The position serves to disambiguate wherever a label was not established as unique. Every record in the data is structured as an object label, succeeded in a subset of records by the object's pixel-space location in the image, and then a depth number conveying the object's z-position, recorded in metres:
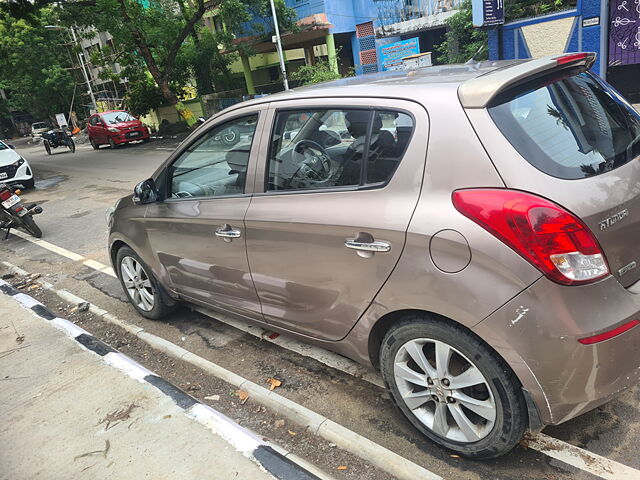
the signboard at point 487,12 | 12.59
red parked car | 22.27
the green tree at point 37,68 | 36.12
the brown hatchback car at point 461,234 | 1.93
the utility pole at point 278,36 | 20.84
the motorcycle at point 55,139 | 24.27
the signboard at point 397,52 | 18.86
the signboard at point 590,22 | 11.59
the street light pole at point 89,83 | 38.27
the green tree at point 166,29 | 18.94
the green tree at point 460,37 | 16.75
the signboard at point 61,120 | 37.32
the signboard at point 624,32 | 11.20
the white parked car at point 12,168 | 12.12
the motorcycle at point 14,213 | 7.66
